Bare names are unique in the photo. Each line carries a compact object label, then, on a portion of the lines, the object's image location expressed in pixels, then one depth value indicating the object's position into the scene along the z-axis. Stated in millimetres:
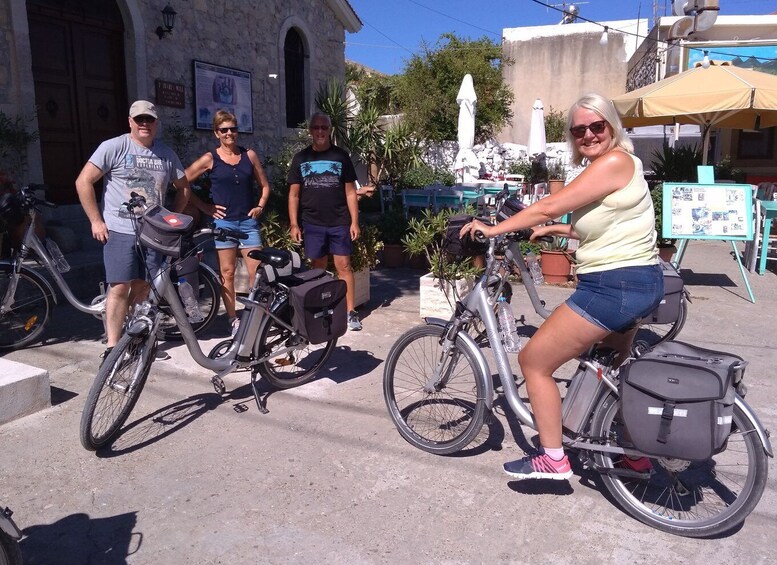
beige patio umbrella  7688
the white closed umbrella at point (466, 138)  13820
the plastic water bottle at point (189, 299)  4254
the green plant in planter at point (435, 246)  6160
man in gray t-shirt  4320
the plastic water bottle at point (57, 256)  5273
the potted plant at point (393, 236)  8844
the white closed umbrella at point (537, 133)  16312
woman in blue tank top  5227
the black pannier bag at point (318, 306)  4035
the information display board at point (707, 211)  7120
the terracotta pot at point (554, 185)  13391
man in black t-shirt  5551
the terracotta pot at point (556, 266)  7910
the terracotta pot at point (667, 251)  8305
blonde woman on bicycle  2695
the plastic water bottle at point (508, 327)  3425
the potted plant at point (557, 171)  18166
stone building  7945
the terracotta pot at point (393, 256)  8867
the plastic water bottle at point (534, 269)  4605
